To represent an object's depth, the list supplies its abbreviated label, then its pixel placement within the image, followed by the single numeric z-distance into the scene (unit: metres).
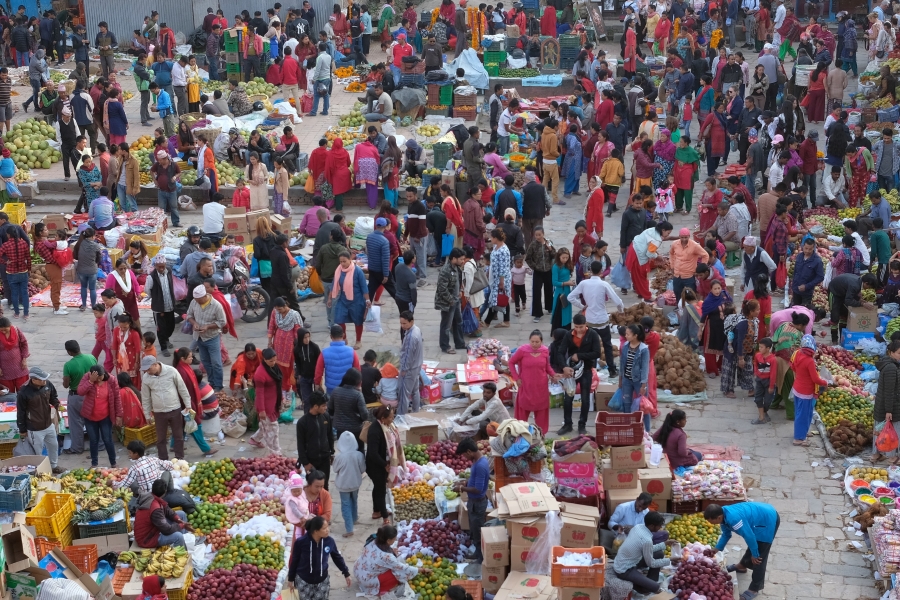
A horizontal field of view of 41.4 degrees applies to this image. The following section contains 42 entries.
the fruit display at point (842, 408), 12.76
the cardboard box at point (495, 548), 9.96
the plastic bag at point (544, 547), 9.91
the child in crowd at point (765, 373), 12.90
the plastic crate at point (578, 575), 9.36
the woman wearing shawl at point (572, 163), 19.70
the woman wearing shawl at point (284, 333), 13.03
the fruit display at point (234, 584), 10.14
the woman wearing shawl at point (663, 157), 18.62
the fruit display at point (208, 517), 11.18
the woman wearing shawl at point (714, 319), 13.76
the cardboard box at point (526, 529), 9.89
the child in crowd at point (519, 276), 15.40
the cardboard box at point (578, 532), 10.01
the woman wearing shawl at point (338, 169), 19.22
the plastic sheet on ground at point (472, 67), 25.83
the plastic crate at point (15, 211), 18.67
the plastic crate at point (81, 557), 10.59
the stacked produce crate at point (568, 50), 27.33
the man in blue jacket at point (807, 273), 14.89
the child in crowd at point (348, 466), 10.84
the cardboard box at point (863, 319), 14.59
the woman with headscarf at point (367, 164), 19.14
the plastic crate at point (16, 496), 10.89
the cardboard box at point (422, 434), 12.52
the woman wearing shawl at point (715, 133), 19.89
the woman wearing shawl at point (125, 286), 14.44
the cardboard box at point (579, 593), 9.43
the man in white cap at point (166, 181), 18.91
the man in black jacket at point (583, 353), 12.59
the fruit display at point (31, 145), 21.79
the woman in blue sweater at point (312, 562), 9.48
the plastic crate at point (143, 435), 12.61
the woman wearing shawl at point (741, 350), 13.30
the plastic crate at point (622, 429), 10.91
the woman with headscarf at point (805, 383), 12.23
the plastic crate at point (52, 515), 10.70
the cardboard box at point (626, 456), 10.80
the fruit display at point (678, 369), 13.66
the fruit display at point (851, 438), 12.34
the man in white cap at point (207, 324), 13.47
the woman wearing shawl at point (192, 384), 12.38
